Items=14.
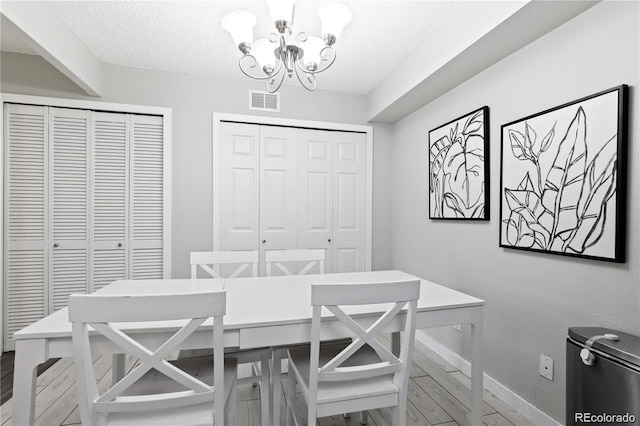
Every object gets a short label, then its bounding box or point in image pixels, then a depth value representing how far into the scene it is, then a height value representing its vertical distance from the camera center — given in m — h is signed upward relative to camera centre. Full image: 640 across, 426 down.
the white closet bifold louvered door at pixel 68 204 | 2.67 +0.05
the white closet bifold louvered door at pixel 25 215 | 2.58 -0.05
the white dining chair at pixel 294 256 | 2.32 -0.35
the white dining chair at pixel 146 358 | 0.98 -0.51
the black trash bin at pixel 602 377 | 1.12 -0.65
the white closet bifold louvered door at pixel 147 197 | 2.85 +0.12
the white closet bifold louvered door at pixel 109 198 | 2.77 +0.11
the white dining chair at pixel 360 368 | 1.19 -0.65
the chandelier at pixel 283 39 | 1.52 +0.96
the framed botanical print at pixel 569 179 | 1.39 +0.18
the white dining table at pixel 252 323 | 1.14 -0.47
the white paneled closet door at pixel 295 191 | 3.07 +0.21
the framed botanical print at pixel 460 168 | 2.17 +0.35
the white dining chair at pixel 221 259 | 2.23 -0.35
